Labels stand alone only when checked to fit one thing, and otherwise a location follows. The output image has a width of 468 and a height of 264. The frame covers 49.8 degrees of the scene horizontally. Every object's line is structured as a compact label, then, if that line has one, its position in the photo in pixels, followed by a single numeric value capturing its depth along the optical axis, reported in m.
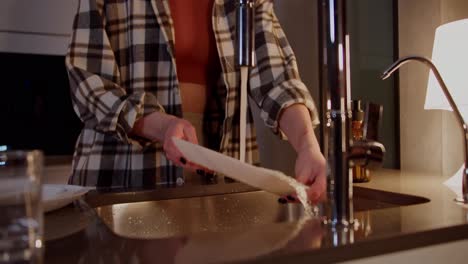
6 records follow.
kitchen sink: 0.83
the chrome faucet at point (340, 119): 0.53
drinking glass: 0.39
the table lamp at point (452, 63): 1.01
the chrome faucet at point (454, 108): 0.72
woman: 0.86
